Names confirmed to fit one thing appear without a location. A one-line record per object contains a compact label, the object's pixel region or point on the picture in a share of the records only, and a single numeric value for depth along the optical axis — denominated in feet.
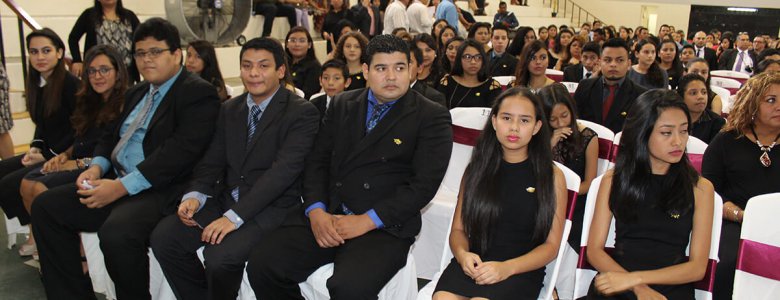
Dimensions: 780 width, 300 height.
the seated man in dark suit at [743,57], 30.78
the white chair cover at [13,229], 11.65
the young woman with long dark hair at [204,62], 13.66
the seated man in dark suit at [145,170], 9.50
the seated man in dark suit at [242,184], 8.57
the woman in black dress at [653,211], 7.00
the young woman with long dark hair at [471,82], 14.84
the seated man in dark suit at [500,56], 20.05
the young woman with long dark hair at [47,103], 11.70
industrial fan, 21.59
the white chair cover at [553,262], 7.46
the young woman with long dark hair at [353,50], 16.69
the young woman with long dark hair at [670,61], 19.24
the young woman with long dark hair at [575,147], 10.08
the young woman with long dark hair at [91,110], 10.94
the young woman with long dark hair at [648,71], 16.76
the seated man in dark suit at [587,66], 17.98
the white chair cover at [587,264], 7.14
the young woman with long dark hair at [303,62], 17.91
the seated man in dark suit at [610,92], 13.56
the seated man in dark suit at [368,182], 8.03
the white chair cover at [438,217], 10.28
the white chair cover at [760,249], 6.98
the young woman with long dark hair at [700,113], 12.39
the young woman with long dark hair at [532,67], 15.10
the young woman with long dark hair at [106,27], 16.02
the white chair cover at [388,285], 8.05
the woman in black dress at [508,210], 7.23
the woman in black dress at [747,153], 9.14
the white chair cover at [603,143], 10.57
